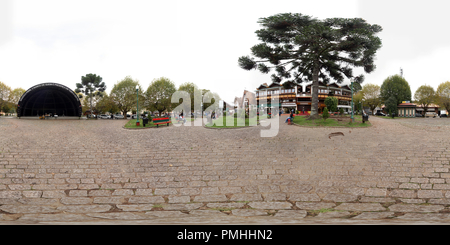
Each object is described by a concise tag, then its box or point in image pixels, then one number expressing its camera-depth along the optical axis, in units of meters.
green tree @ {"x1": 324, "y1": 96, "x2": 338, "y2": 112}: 52.48
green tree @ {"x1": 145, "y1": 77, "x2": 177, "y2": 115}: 52.00
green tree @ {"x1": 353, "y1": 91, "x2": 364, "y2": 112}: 66.74
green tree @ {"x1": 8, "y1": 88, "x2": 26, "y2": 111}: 60.98
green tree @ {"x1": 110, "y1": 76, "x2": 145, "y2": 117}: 51.09
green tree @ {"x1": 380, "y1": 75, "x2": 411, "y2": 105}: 49.28
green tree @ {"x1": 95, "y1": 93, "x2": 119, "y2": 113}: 51.00
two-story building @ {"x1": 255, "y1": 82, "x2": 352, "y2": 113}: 69.50
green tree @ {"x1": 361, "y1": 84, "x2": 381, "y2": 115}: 63.88
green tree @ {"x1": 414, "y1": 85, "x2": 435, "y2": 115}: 53.44
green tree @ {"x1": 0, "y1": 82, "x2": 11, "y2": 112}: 57.56
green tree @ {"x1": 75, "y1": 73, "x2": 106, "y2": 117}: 52.12
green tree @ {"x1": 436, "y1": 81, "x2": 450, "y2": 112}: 50.92
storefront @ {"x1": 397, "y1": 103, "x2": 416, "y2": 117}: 47.09
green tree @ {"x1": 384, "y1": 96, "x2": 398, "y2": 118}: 47.55
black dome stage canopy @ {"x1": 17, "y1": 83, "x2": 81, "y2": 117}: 43.69
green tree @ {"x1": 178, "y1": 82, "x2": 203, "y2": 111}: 62.00
